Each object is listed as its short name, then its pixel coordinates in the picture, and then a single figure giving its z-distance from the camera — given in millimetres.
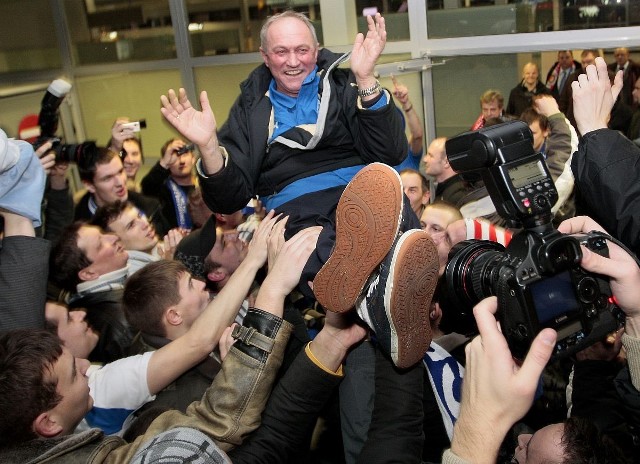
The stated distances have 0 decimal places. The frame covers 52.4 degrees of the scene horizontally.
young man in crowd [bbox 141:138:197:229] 3969
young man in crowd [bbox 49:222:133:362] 2531
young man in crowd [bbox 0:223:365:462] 1351
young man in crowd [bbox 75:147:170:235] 3514
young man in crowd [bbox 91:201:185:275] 3062
